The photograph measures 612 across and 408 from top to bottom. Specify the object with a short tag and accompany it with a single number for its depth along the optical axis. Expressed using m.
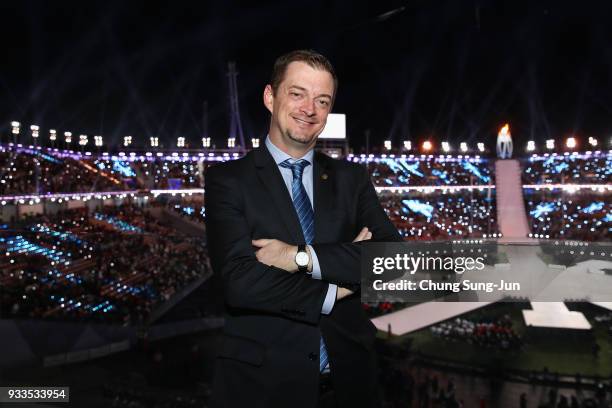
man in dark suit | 2.15
